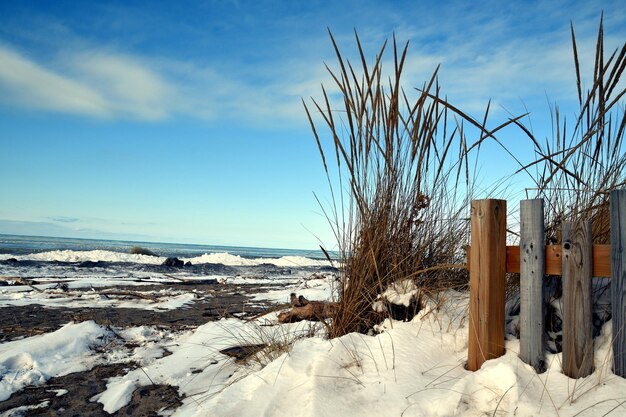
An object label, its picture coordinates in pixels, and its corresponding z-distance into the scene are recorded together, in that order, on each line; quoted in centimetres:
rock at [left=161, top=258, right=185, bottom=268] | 1277
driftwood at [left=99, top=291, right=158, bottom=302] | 539
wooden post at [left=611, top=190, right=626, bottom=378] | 177
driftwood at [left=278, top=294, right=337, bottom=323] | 358
